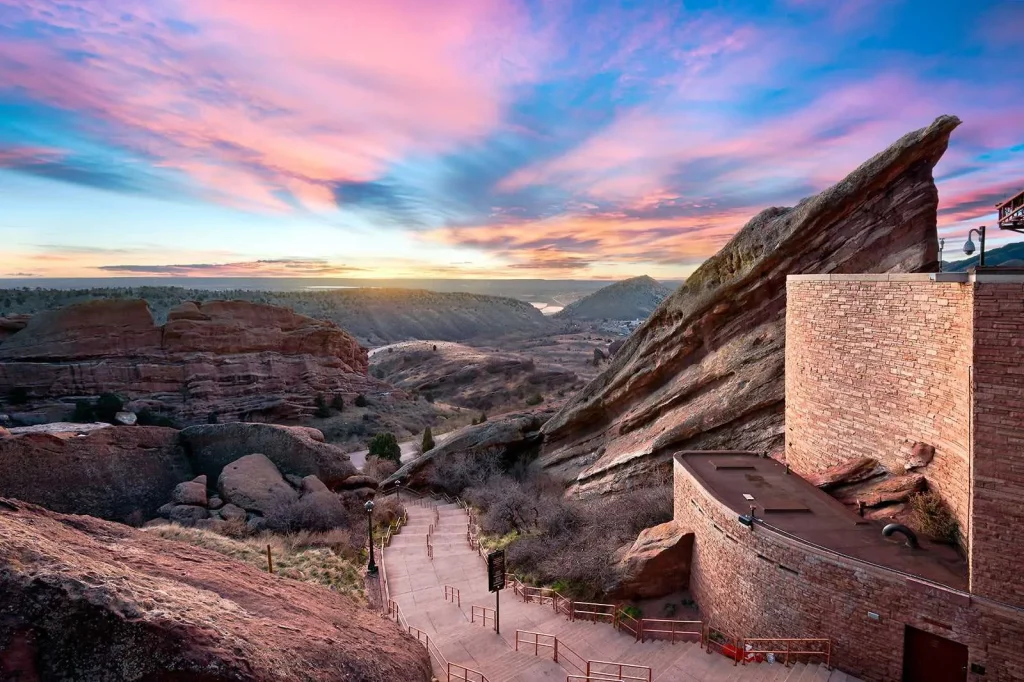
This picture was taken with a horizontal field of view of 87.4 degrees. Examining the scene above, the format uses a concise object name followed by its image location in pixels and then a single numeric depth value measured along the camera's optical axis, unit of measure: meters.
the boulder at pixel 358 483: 23.97
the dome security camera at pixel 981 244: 9.56
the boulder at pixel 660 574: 13.10
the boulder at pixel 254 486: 19.53
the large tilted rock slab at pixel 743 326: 14.36
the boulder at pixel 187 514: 17.59
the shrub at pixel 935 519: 9.64
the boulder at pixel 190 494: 18.91
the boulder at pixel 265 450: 22.47
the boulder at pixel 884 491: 10.58
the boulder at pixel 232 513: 18.19
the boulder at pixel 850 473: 11.74
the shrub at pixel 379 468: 28.97
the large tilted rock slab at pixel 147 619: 4.51
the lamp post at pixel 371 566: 16.55
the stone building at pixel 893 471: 8.13
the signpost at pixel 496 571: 12.16
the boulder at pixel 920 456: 10.37
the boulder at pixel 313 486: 21.20
